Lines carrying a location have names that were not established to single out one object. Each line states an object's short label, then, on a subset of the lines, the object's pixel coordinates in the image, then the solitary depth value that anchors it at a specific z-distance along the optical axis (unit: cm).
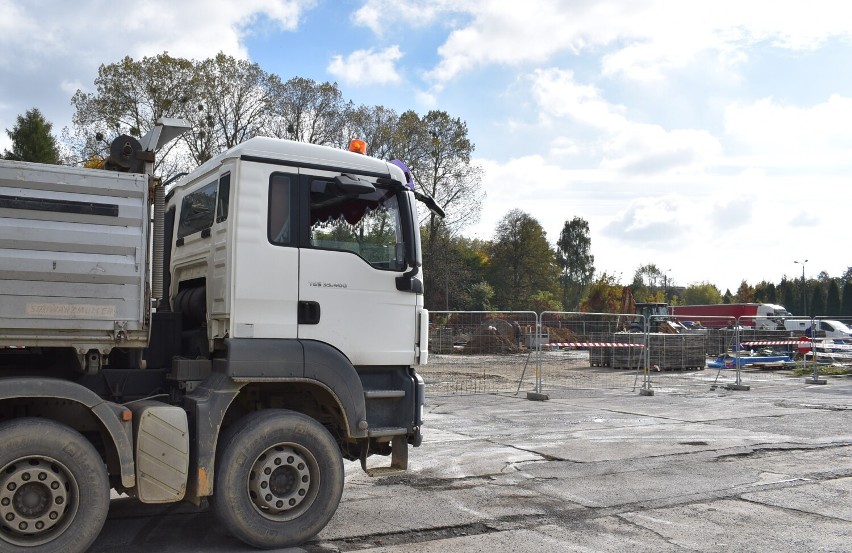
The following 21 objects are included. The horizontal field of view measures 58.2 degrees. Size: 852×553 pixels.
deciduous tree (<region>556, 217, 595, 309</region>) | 9569
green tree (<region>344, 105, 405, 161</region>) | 4106
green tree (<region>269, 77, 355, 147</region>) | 3825
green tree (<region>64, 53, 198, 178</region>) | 3303
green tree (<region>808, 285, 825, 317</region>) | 8575
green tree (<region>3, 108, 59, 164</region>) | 3055
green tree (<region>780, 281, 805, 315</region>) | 8775
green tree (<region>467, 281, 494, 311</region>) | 5662
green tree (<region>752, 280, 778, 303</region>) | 9312
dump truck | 500
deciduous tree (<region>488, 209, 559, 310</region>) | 6296
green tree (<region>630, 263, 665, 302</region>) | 10038
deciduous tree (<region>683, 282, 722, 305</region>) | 11900
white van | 2559
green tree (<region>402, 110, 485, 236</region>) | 4750
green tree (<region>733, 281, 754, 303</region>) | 9962
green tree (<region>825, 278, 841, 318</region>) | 8094
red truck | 5278
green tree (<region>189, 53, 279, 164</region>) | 3525
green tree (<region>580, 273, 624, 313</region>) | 7112
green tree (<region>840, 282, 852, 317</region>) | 7831
